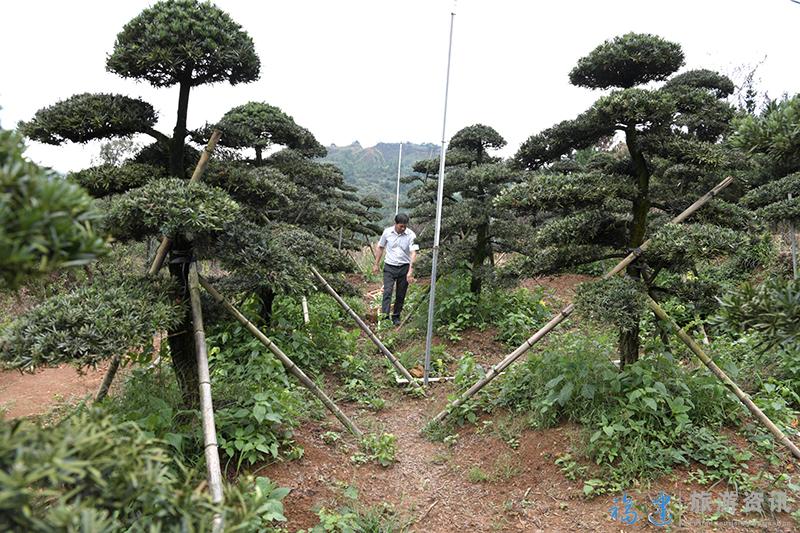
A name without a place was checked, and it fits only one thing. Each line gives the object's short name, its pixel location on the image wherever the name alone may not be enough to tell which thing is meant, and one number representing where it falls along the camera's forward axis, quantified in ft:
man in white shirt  24.59
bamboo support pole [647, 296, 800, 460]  11.76
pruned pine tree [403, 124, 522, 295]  23.44
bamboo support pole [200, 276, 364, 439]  11.80
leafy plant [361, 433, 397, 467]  13.30
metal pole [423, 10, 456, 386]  17.57
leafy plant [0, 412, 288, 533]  3.77
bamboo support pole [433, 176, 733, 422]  13.34
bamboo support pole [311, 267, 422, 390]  18.61
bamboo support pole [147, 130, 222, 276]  11.29
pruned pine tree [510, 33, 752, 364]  12.31
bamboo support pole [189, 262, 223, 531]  8.33
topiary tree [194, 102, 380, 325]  12.16
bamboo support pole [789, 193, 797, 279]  21.20
